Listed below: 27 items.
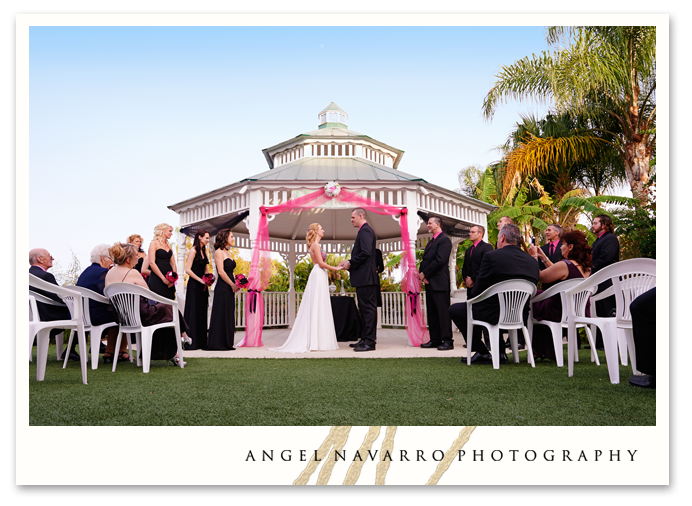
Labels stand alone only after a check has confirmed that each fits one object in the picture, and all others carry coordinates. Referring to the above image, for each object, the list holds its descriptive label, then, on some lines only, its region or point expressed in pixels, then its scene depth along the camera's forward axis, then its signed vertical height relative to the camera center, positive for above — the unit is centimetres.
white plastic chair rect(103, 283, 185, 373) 534 -50
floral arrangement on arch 887 +142
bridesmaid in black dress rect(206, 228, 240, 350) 779 -60
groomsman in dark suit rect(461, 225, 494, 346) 750 +18
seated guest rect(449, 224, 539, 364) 557 -4
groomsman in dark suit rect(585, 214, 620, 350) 608 +19
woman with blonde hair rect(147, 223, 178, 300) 744 +4
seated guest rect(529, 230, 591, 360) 571 -13
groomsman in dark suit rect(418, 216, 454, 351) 786 -32
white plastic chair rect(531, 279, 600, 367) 543 -62
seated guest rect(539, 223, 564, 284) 738 +36
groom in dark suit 771 -16
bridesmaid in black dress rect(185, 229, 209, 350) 771 -50
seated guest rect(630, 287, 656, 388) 354 -48
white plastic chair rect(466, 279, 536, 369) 545 -47
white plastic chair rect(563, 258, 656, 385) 391 -23
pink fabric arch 854 -11
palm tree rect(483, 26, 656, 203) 1210 +504
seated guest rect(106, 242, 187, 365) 559 -51
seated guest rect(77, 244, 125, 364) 577 -31
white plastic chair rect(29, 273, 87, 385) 446 -60
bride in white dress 777 -83
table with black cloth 1005 -114
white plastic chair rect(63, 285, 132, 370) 556 -72
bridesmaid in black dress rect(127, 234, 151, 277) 736 +14
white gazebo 918 +140
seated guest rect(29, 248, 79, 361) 595 -20
